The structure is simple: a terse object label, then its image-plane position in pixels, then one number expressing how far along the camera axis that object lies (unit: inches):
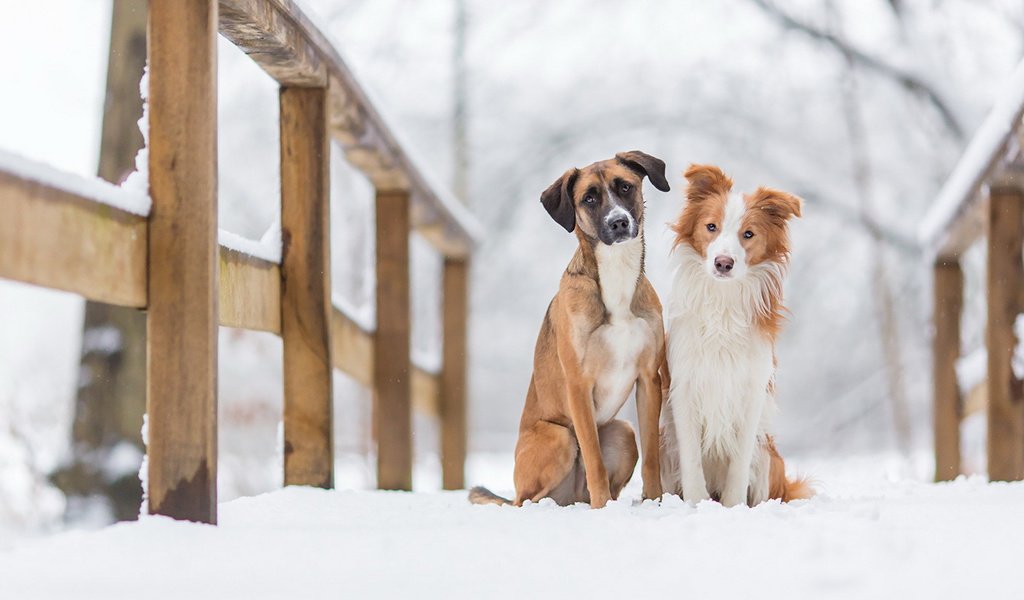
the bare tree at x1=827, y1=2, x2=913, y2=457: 466.9
